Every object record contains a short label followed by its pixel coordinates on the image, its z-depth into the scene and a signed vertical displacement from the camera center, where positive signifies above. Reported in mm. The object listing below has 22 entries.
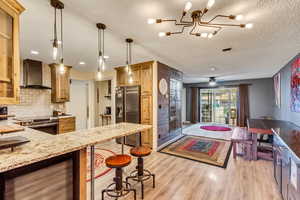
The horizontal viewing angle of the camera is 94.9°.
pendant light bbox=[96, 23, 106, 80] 1944 +1058
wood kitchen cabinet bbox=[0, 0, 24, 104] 1226 +460
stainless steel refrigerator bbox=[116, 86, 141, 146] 4027 -170
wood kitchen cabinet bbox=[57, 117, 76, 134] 3855 -688
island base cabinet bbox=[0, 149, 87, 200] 1079 -703
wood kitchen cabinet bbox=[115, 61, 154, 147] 3854 +320
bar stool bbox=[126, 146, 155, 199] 2115 -834
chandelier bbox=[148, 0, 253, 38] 1632 +1023
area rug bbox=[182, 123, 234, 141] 5227 -1381
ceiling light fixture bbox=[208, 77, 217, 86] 6367 +914
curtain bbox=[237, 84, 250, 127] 6867 -279
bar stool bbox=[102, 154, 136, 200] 1724 -803
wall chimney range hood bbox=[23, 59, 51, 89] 3693 +746
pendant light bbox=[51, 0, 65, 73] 1490 +1065
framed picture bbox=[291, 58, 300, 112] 2852 +271
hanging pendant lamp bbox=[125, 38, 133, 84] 2415 +1078
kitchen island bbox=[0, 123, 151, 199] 1031 -563
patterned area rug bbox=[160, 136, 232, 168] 3186 -1371
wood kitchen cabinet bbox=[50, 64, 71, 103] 4055 +479
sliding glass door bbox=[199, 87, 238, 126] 7594 -326
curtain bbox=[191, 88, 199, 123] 8500 -323
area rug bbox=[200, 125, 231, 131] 6441 -1373
